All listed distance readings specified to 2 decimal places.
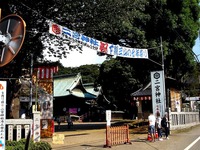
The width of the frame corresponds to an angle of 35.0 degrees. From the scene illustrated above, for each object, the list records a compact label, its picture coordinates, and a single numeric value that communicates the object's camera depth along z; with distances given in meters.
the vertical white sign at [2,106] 7.44
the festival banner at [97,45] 15.70
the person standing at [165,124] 19.60
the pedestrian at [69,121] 31.05
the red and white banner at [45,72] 22.95
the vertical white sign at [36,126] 14.39
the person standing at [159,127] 19.54
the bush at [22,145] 11.32
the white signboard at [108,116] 15.93
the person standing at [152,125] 18.17
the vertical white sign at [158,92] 22.50
